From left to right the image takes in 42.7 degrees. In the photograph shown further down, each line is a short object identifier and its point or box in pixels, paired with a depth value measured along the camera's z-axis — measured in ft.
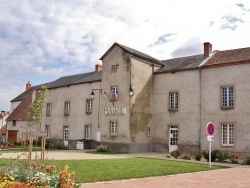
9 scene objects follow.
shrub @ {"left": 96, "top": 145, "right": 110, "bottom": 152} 85.56
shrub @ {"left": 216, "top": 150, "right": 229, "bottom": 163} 64.54
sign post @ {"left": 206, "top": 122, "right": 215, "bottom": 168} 54.03
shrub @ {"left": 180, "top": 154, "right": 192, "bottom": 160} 68.53
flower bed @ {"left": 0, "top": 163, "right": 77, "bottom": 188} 23.98
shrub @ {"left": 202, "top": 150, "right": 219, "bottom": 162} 65.16
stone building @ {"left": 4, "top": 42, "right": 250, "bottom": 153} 77.00
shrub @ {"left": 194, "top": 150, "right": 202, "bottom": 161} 66.44
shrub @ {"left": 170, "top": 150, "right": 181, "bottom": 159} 70.16
